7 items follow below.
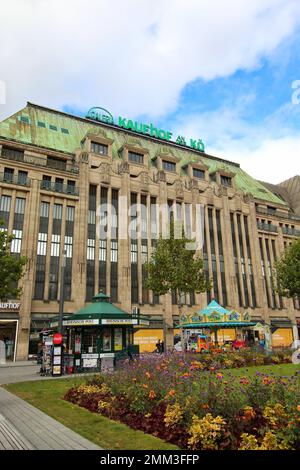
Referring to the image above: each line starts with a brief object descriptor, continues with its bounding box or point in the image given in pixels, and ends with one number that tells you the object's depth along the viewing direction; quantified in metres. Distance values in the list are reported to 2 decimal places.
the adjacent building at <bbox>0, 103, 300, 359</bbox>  39.16
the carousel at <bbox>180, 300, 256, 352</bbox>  29.72
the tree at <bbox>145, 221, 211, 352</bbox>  28.98
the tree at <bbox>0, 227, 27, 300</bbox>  18.47
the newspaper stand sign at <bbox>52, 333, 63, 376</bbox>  20.50
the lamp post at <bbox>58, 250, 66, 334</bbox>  22.61
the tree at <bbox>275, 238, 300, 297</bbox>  33.34
